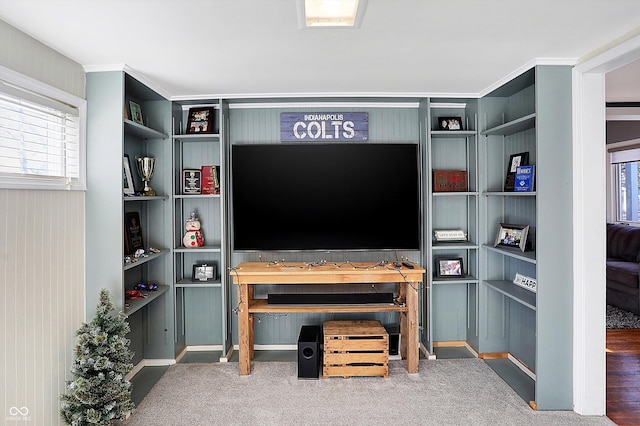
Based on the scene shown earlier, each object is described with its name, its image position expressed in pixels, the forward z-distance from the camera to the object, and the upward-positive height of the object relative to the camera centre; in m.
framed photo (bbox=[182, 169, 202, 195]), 3.50 +0.27
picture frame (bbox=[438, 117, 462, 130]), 3.51 +0.80
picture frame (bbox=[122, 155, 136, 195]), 2.94 +0.26
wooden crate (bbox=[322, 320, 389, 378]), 3.05 -1.19
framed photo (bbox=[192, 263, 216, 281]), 3.51 -0.59
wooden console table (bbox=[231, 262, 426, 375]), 3.11 -0.64
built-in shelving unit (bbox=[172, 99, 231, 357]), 3.55 -0.41
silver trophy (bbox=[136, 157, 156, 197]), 3.18 +0.36
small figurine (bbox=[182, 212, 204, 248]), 3.47 -0.23
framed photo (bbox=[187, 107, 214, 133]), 3.47 +0.84
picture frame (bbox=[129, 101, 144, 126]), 3.06 +0.83
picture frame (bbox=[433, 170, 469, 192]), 3.54 +0.27
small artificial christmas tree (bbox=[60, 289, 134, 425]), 2.19 -0.99
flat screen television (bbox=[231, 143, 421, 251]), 3.38 +0.15
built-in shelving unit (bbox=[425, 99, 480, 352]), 3.59 -0.14
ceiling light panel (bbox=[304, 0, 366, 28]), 1.88 +1.03
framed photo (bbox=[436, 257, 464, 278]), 3.53 -0.57
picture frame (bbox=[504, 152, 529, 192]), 3.16 +0.37
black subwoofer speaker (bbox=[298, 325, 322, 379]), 3.07 -1.23
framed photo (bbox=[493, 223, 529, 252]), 3.00 -0.24
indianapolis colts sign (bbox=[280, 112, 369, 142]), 3.60 +0.81
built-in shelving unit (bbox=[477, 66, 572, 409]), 2.58 -0.22
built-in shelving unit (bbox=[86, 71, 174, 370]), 2.62 +0.05
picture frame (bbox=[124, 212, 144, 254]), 3.01 -0.18
